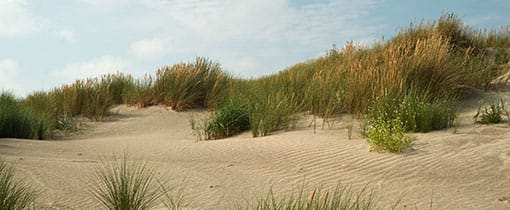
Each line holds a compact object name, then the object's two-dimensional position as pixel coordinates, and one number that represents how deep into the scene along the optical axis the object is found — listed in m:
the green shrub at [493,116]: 7.78
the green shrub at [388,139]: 6.57
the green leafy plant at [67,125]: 11.80
